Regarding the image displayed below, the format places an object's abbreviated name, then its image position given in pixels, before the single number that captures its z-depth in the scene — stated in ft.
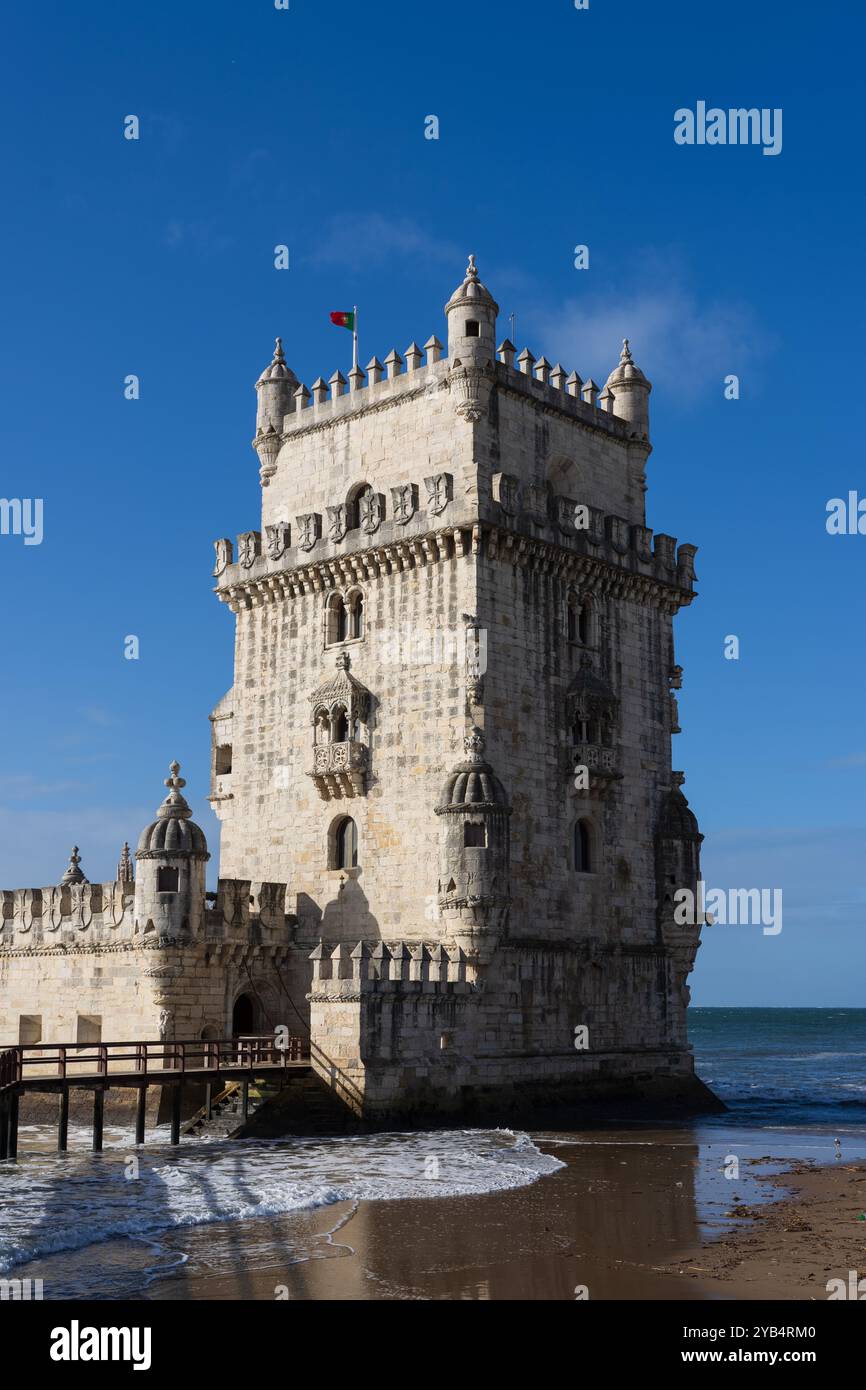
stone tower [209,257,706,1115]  117.70
